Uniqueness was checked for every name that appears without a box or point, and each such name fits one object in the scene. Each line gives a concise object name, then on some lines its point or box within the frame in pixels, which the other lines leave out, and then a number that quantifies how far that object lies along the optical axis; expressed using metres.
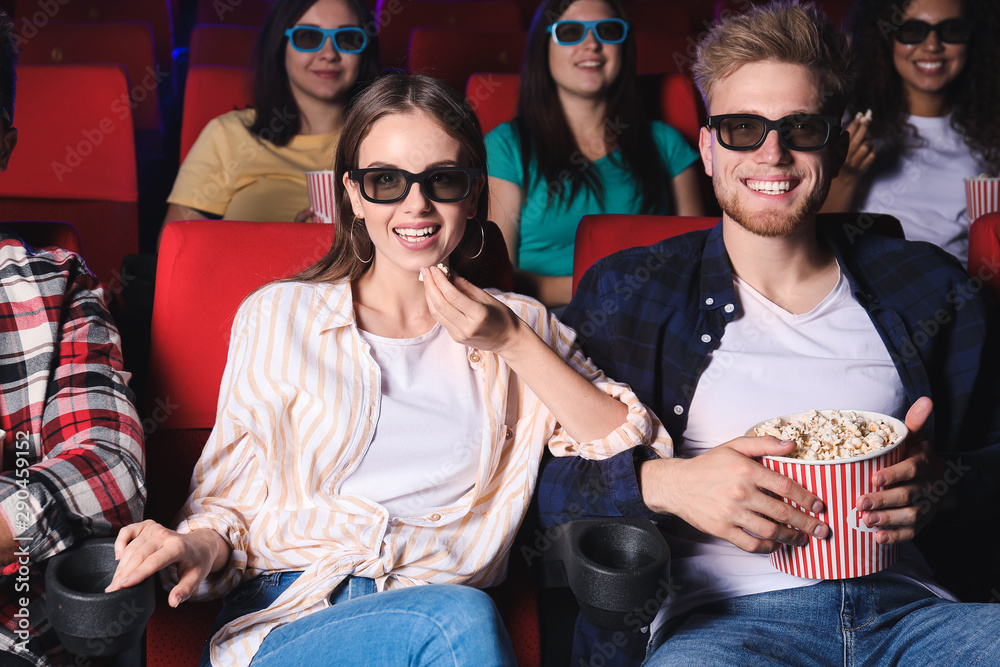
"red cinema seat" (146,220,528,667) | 1.22
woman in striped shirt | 1.05
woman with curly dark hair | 2.13
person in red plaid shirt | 0.97
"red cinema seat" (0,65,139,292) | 2.09
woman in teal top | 2.09
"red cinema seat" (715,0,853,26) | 3.59
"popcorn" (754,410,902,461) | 0.94
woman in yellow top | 2.21
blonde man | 1.02
